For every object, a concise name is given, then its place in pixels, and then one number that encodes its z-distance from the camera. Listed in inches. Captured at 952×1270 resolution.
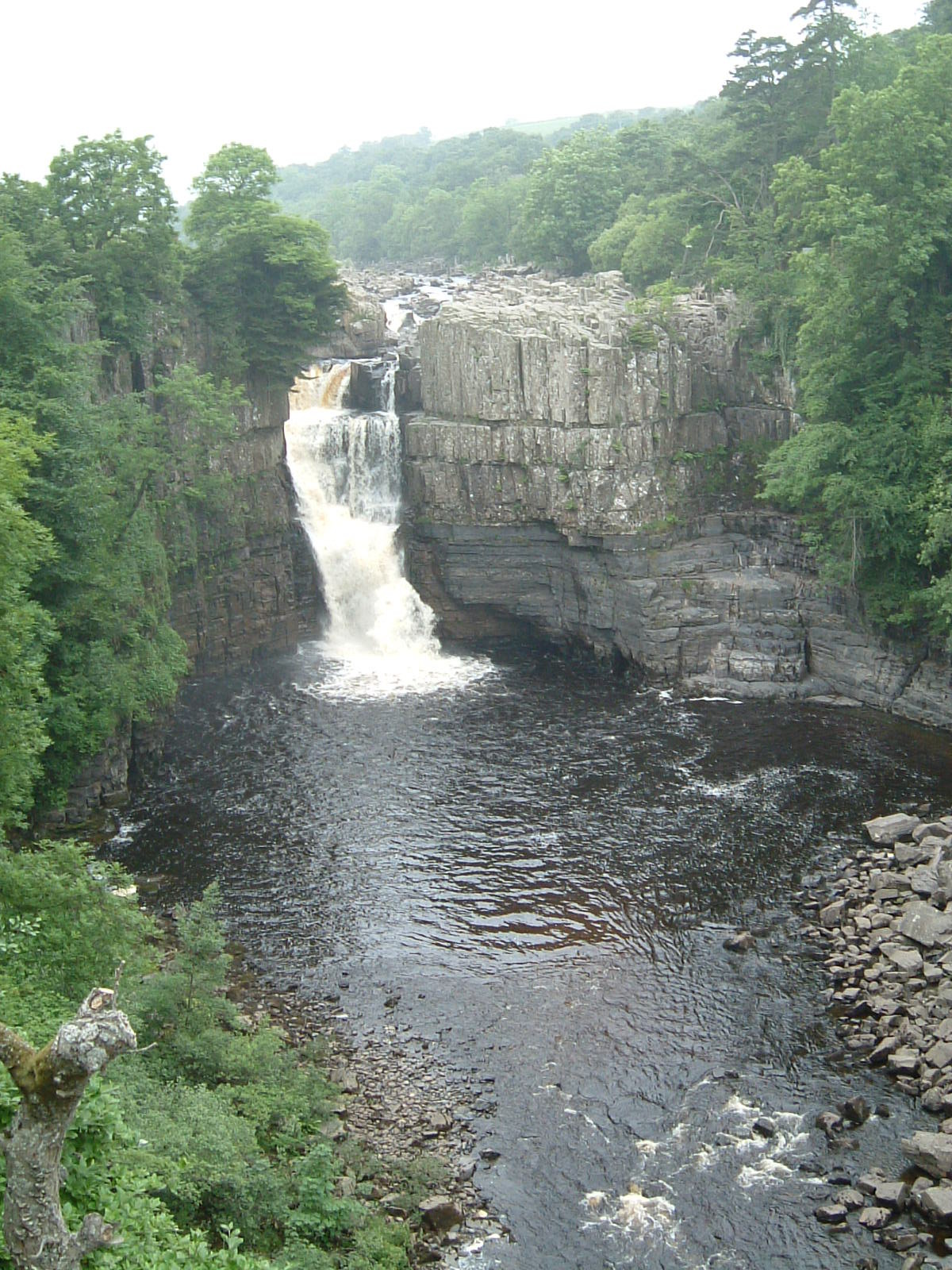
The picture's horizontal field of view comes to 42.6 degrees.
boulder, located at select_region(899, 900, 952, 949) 1305.4
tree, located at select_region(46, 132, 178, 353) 1993.1
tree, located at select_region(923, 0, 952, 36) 2817.4
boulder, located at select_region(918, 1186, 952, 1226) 956.0
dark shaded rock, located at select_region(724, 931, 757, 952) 1360.7
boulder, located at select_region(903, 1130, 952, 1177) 997.8
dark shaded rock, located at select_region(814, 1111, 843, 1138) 1070.4
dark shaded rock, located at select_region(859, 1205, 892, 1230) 962.7
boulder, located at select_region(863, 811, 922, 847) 1557.6
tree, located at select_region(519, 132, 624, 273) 3543.3
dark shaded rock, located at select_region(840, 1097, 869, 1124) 1083.3
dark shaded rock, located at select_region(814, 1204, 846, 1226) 973.8
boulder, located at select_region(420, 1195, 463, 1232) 971.9
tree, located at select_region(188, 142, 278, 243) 2285.9
